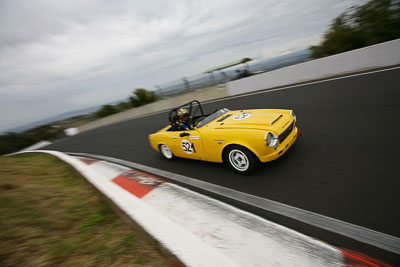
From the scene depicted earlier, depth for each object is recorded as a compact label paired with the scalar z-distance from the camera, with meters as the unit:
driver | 3.92
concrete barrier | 7.45
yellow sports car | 2.85
